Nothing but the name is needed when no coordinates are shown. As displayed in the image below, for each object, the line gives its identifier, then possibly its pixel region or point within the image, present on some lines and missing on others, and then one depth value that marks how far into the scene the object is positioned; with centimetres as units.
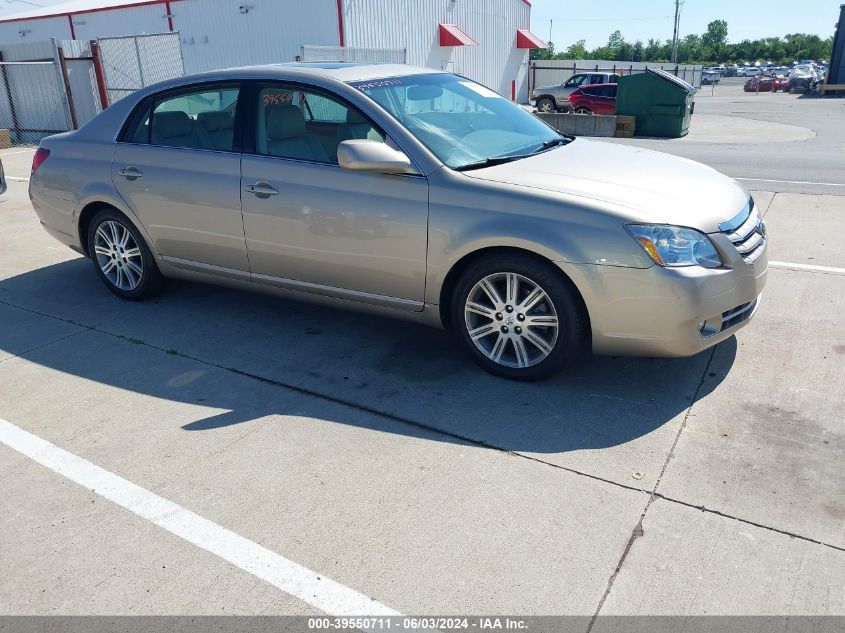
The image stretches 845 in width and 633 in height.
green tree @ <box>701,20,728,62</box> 16175
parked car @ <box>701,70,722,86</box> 6038
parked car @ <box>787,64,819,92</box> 4382
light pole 8294
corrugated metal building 2181
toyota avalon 371
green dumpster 1809
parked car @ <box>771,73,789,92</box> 4839
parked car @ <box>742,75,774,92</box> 4884
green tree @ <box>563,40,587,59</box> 11694
